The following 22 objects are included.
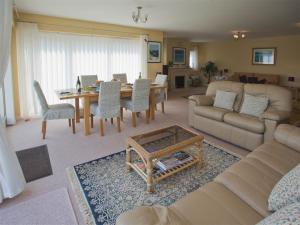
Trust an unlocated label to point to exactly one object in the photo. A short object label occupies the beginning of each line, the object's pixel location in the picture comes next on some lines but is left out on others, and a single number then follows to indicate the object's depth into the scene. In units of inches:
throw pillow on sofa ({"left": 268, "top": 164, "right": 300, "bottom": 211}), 45.9
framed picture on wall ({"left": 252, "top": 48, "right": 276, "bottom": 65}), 331.0
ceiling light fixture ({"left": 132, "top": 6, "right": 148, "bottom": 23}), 155.1
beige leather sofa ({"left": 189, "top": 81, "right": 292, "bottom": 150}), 117.6
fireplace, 379.6
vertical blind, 179.5
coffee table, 84.0
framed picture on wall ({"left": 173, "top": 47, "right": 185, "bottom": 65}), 381.2
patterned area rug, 76.8
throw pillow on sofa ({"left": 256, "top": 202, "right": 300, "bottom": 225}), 30.8
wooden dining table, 143.7
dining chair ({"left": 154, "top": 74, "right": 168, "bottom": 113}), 200.2
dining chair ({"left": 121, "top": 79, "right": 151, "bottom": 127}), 161.6
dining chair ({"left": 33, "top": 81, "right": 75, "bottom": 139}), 137.0
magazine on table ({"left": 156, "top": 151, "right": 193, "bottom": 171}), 91.7
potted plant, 407.2
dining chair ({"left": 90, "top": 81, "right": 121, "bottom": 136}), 142.6
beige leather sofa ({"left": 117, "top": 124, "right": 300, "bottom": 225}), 48.1
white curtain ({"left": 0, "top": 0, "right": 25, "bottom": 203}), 75.0
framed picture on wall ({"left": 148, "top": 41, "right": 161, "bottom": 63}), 263.5
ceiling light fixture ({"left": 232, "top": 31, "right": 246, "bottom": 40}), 268.7
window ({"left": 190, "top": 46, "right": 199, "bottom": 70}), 431.2
